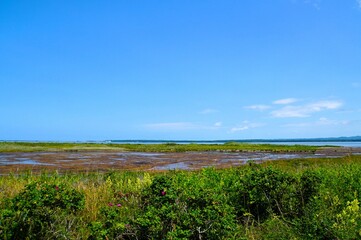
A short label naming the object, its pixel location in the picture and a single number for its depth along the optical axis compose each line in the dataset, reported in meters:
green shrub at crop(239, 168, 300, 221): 7.41
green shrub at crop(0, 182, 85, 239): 5.24
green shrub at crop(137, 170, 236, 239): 5.04
